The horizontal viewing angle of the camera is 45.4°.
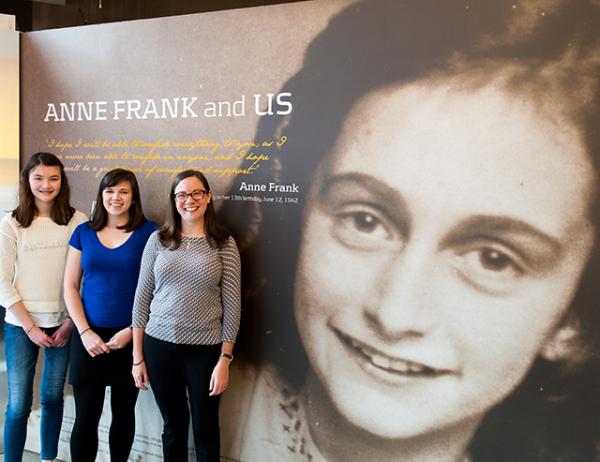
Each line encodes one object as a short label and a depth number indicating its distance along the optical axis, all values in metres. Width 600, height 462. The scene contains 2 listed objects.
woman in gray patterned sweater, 2.66
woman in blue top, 2.81
